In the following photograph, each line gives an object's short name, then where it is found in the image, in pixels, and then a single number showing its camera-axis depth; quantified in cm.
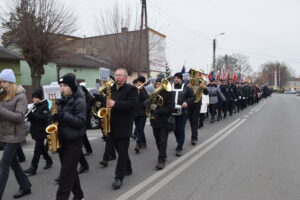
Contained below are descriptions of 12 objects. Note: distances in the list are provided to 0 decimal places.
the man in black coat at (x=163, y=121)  604
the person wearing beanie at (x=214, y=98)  1395
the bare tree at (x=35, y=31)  1684
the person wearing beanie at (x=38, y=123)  573
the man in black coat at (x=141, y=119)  798
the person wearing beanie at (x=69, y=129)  382
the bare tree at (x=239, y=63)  8156
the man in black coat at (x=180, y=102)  723
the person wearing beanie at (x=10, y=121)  418
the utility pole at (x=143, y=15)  2094
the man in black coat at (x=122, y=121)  488
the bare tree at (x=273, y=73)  11762
